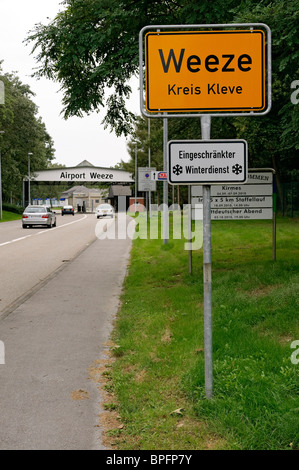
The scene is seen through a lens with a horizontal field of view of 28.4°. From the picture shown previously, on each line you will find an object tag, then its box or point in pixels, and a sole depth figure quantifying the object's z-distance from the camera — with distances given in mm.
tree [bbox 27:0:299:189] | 9039
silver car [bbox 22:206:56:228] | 35750
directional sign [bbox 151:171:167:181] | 19812
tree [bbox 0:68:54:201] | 64562
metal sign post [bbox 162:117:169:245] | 20531
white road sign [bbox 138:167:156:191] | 30402
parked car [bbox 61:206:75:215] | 75312
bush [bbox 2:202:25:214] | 67762
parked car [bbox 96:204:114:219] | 57812
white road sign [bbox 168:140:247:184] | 4684
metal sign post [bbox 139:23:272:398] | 4770
